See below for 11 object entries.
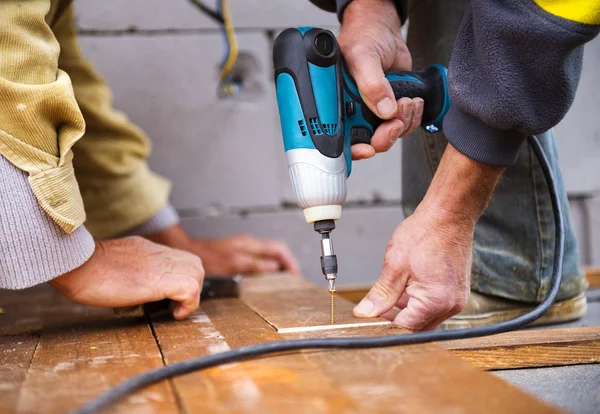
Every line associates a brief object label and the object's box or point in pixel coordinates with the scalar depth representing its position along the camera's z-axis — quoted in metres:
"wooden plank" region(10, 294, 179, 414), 0.68
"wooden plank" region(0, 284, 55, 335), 1.21
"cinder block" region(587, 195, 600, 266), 2.51
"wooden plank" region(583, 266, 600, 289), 1.90
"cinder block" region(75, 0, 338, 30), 2.22
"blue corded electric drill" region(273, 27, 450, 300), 1.06
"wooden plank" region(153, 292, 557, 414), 0.62
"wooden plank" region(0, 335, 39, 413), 0.71
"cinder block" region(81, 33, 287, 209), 2.28
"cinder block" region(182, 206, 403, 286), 2.37
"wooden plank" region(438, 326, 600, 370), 0.96
